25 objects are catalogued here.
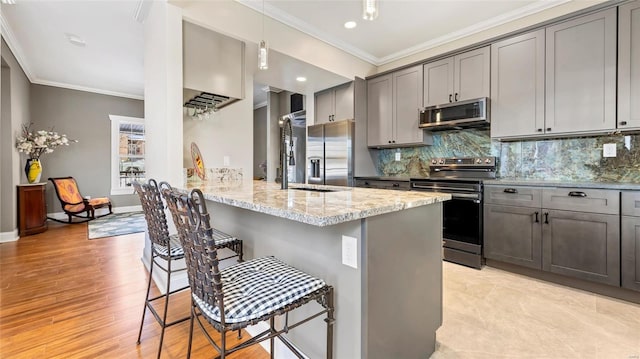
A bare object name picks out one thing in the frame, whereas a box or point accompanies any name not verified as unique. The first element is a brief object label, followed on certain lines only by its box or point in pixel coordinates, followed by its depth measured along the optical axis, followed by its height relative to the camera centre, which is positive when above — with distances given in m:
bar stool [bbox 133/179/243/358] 1.61 -0.37
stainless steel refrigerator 4.21 +0.35
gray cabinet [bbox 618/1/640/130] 2.32 +0.91
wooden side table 4.40 -0.52
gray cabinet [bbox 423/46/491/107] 3.20 +1.17
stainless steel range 3.00 -0.36
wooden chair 5.38 -0.49
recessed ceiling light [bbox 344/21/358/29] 3.30 +1.79
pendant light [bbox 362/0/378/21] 1.39 +0.82
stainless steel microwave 3.13 +0.71
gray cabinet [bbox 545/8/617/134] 2.44 +0.92
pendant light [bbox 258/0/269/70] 2.21 +0.95
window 6.41 +0.56
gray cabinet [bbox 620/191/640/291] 2.17 -0.51
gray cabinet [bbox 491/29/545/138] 2.82 +0.94
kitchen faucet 1.92 +0.14
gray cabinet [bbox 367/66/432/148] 3.81 +0.95
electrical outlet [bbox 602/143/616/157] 2.66 +0.24
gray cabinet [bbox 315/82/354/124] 4.26 +1.13
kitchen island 1.17 -0.40
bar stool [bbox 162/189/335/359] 0.97 -0.45
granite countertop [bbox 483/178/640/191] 2.20 -0.07
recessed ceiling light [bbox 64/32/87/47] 3.68 +1.81
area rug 4.60 -0.90
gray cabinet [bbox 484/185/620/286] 2.29 -0.49
